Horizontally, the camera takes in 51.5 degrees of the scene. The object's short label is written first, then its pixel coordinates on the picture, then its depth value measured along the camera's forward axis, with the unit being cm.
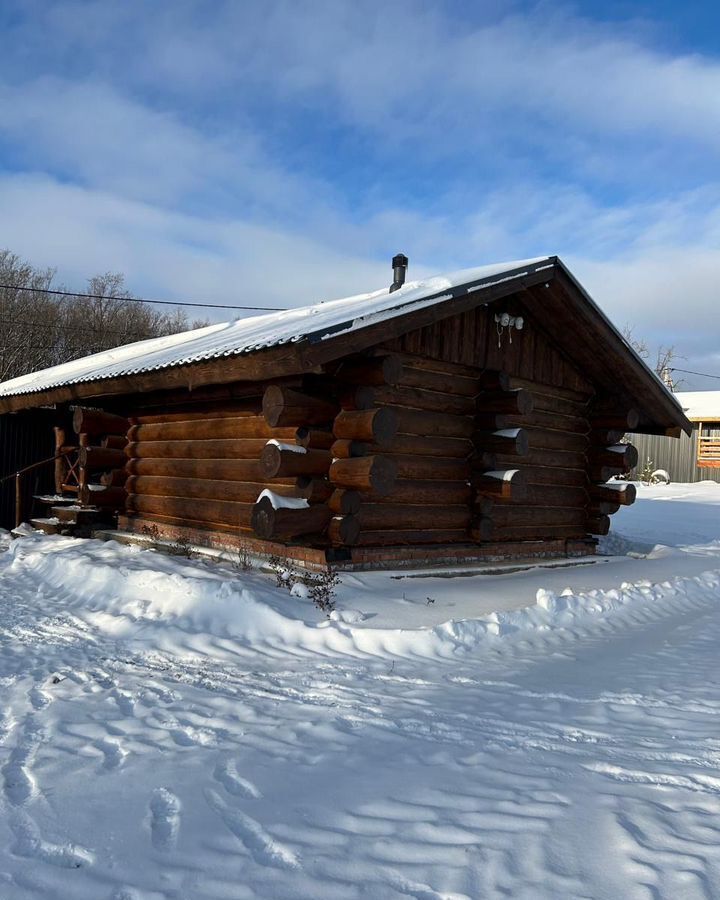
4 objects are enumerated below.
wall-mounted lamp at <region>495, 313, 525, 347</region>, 973
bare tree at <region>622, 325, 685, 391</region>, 4800
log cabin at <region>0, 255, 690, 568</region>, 778
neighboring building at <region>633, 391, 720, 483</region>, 3241
